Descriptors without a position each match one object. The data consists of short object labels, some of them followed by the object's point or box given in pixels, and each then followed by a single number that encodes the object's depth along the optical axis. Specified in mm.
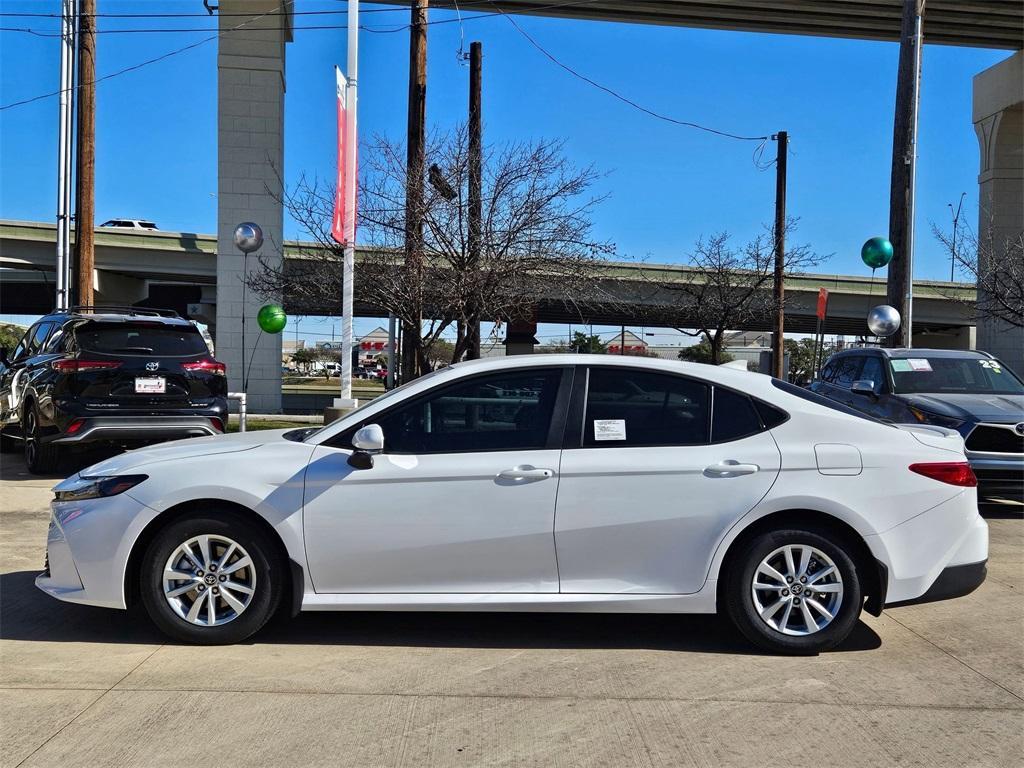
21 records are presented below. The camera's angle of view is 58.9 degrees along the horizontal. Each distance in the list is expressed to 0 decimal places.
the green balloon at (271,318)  20578
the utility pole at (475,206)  13812
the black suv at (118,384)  9656
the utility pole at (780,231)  25750
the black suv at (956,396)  9125
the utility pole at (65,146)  18016
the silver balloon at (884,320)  14680
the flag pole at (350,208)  12820
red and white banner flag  12766
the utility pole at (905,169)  14766
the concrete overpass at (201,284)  38844
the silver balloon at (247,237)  19516
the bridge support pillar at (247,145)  22922
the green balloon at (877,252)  14906
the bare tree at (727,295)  27469
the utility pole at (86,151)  16484
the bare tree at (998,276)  18422
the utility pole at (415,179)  13805
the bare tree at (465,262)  13742
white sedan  4742
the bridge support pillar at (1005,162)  30531
